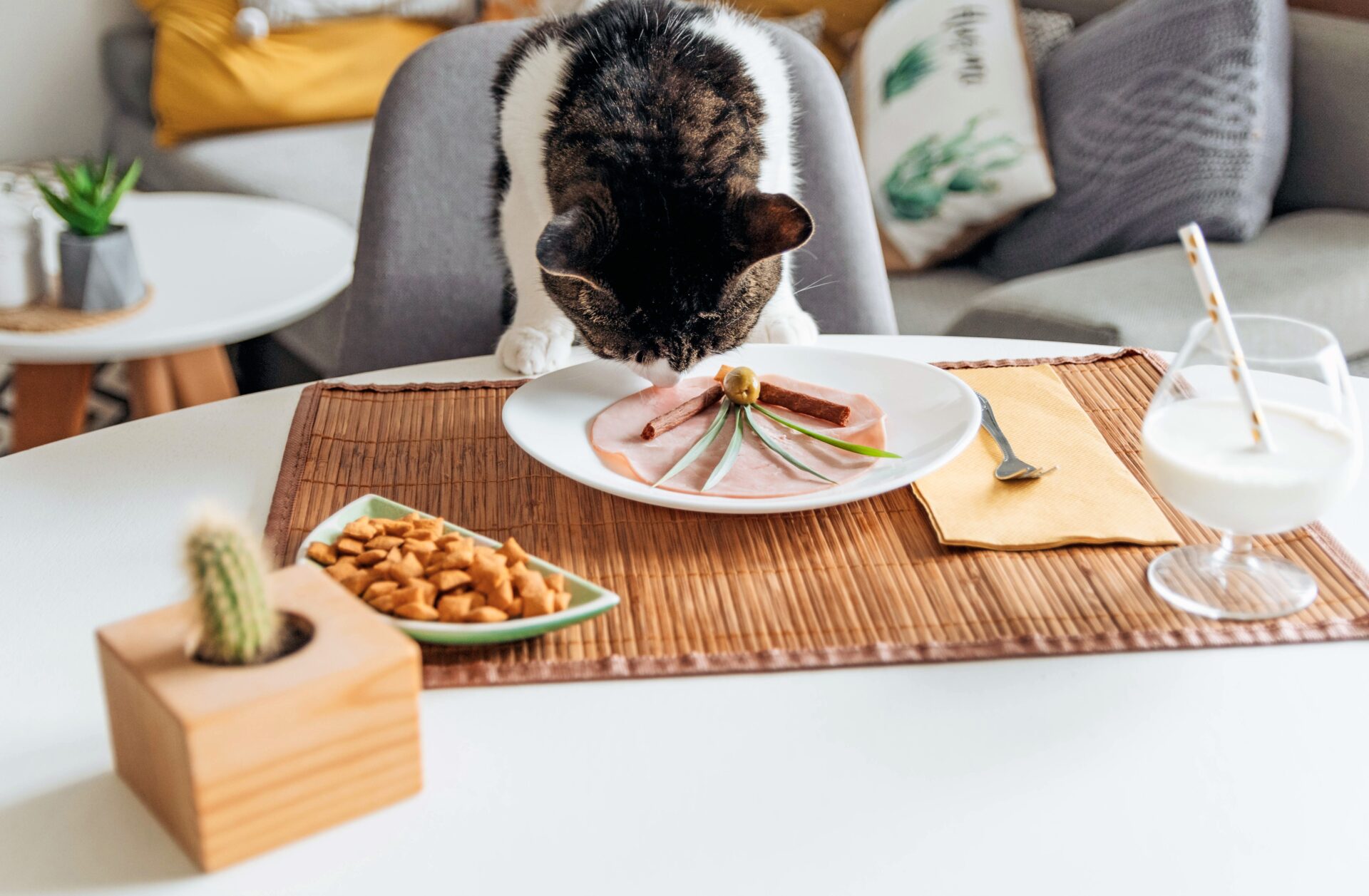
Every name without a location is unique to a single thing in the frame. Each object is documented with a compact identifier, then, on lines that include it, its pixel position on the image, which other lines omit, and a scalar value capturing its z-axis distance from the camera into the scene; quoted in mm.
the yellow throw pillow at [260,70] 2648
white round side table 1601
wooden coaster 1600
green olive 890
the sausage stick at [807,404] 885
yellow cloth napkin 767
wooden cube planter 492
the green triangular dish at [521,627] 635
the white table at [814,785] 518
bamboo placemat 665
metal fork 834
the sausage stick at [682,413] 877
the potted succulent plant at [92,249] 1617
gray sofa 1628
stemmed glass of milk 649
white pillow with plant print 2082
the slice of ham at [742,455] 806
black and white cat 978
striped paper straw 652
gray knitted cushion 1816
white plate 769
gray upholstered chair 1378
